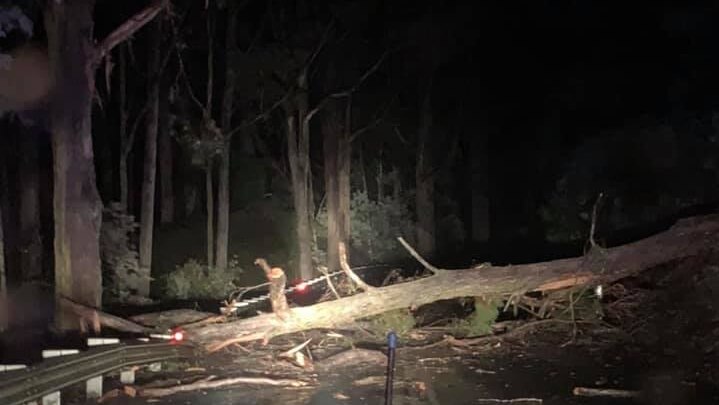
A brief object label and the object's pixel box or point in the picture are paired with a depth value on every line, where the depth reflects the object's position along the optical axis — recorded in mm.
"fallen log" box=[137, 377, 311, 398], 9875
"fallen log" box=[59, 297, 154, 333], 11931
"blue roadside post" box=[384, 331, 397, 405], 6828
